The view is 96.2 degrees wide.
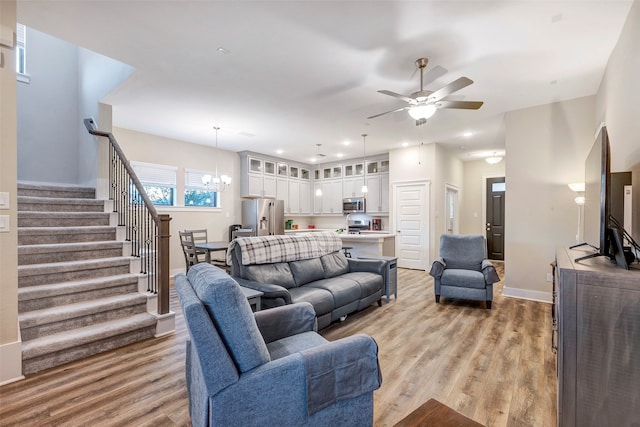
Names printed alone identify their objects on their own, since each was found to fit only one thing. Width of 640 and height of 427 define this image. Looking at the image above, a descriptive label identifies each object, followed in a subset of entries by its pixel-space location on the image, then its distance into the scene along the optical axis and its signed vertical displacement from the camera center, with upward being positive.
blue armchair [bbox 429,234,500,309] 3.91 -0.88
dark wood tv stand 1.31 -0.65
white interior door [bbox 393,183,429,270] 6.63 -0.33
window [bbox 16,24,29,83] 4.16 +2.26
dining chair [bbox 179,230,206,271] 4.78 -0.66
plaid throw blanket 3.13 -0.45
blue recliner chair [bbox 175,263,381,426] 1.21 -0.75
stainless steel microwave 7.82 +0.15
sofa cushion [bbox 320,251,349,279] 3.85 -0.75
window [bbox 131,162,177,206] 5.55 +0.59
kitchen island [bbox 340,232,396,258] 5.71 -0.69
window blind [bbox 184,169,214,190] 6.23 +0.70
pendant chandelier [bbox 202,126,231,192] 5.62 +0.59
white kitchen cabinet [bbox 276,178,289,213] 7.87 +0.56
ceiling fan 2.92 +1.14
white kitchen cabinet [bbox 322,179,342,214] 8.34 +0.41
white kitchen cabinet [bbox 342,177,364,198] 7.97 +0.66
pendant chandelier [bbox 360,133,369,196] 7.04 +1.32
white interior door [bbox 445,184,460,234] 7.29 +0.04
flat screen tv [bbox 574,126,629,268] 1.55 +0.02
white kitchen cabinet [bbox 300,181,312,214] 8.59 +0.41
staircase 2.50 -0.75
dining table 4.78 -0.62
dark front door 7.77 -0.18
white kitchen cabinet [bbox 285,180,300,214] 8.17 +0.36
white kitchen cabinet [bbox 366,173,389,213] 7.48 +0.45
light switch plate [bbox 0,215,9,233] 2.19 -0.10
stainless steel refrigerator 6.83 -0.14
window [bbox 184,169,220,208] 6.24 +0.41
